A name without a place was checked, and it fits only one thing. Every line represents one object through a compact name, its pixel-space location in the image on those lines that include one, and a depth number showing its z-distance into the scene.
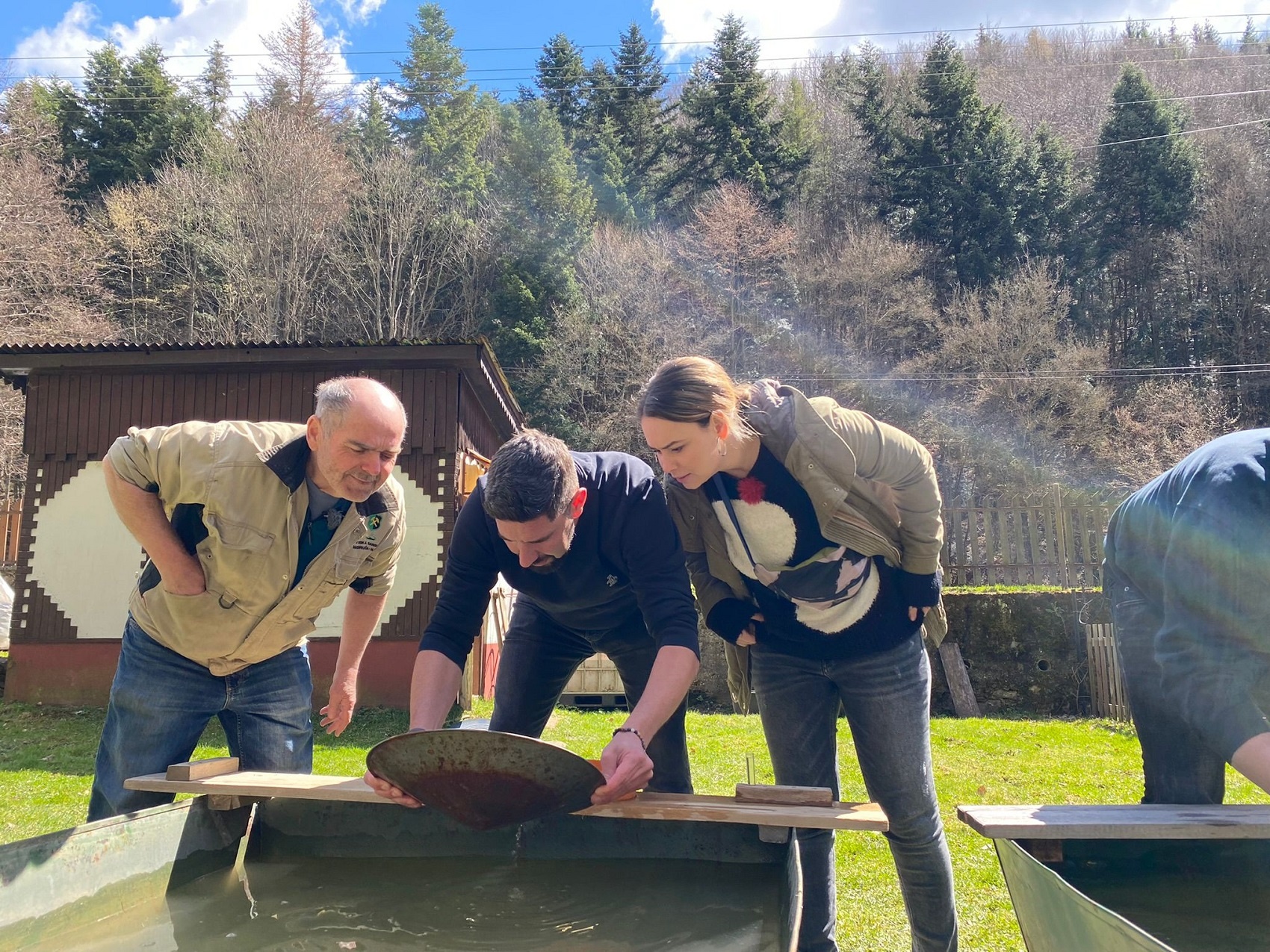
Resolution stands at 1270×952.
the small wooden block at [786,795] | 2.04
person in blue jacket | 1.76
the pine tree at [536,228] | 24.16
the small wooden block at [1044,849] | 1.81
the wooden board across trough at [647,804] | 1.88
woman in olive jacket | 2.18
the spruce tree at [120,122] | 26.45
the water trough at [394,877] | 1.83
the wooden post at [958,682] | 8.37
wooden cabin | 8.68
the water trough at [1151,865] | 1.68
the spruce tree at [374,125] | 28.94
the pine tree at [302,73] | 30.23
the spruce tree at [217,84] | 29.48
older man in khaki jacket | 2.45
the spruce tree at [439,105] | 28.89
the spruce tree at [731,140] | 28.44
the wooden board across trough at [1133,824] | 1.70
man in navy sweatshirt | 2.05
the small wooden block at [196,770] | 2.27
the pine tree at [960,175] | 26.55
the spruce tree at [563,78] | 31.16
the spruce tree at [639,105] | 29.64
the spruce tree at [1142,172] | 27.20
